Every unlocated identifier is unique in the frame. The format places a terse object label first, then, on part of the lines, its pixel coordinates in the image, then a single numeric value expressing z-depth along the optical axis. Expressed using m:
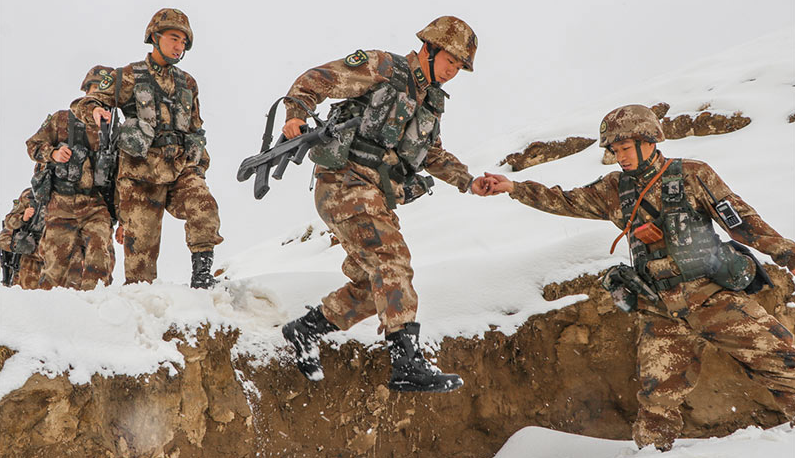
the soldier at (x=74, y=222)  5.01
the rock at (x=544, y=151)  10.18
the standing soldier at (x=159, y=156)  4.32
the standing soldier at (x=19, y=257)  6.67
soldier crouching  3.23
